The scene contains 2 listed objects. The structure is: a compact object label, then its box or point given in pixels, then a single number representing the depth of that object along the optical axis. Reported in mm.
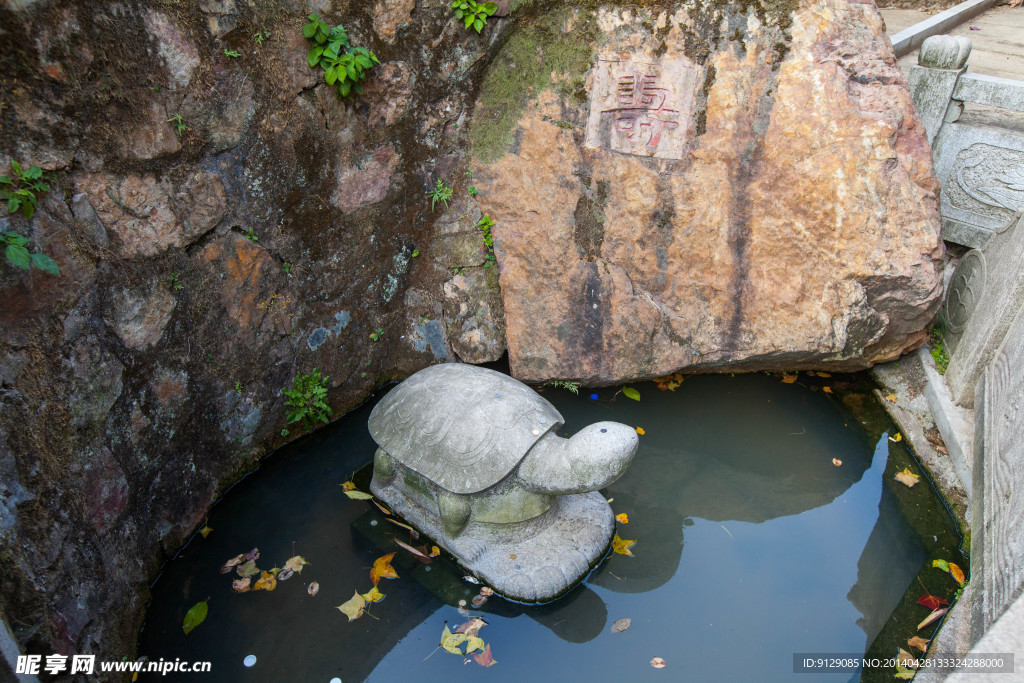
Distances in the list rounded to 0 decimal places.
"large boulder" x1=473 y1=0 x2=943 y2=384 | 4445
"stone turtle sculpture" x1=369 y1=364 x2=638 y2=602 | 3715
